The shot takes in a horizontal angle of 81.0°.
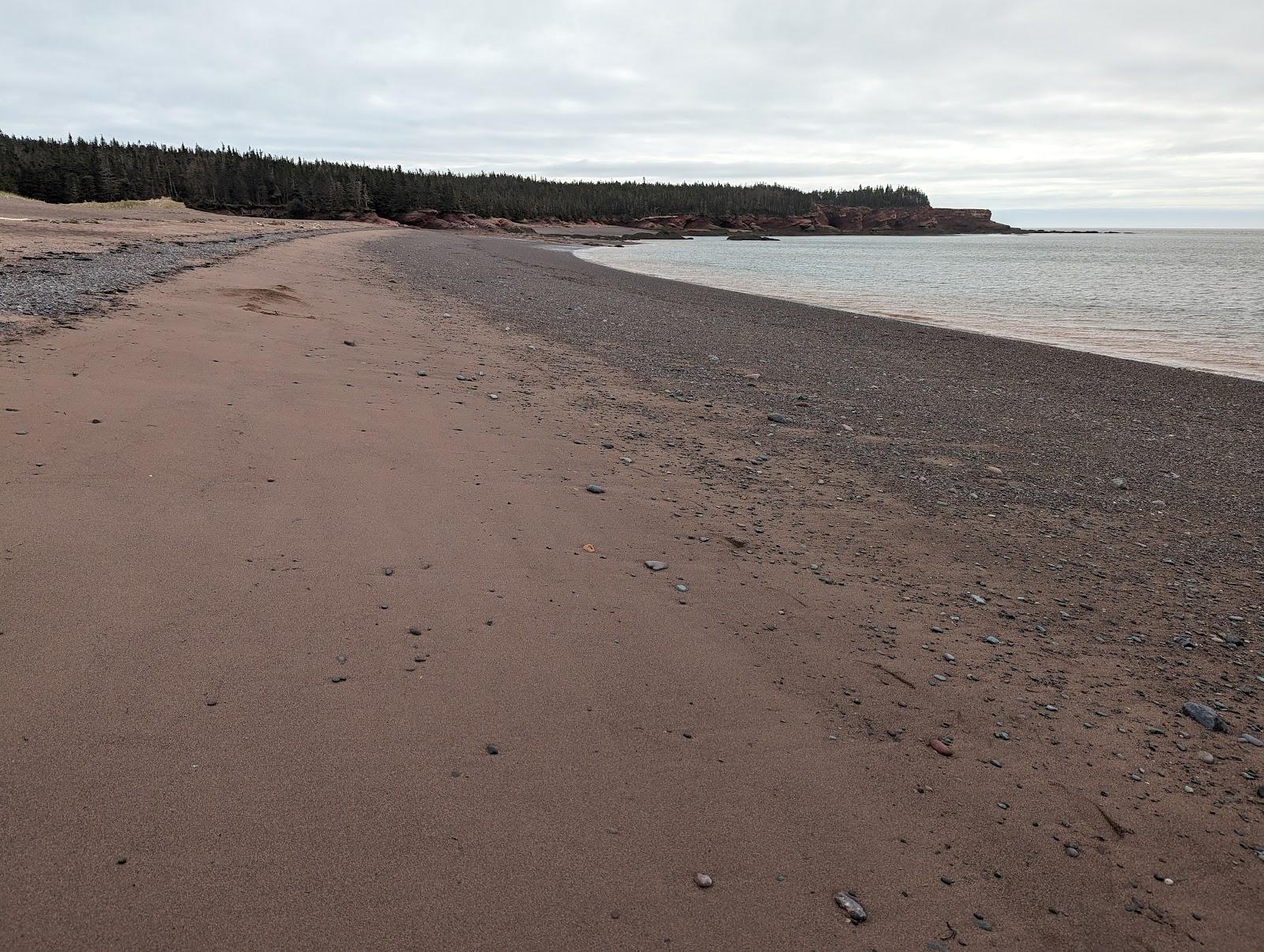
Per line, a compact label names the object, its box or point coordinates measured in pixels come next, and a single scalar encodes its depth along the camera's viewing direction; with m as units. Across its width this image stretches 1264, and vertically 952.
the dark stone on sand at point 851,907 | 2.22
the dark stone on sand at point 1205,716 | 3.32
